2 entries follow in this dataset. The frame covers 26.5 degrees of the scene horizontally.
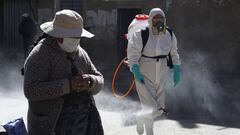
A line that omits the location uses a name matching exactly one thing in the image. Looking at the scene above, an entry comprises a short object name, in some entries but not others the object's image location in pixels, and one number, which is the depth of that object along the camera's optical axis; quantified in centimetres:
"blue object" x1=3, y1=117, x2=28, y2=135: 372
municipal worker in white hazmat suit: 631
